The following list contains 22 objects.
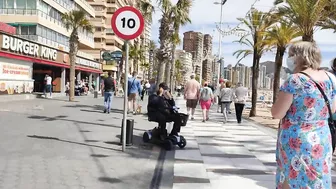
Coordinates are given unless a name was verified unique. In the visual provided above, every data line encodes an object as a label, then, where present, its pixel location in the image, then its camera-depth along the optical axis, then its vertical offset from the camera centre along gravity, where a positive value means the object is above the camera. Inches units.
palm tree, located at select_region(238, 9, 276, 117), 752.2 +114.5
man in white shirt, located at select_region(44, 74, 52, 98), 1076.0 +4.1
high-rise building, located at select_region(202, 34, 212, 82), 3217.5 +287.6
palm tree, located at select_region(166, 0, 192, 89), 631.8 +127.4
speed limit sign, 286.4 +49.7
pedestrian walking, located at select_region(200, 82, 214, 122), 583.5 -16.1
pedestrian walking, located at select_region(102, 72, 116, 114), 593.3 -1.2
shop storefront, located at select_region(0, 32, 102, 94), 904.9 +61.2
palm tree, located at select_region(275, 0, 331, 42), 542.6 +115.4
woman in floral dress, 119.3 -11.1
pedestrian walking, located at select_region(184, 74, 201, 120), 570.3 -5.9
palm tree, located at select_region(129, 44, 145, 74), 2802.7 +259.5
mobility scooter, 315.6 -43.2
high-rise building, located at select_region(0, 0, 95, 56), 1453.0 +270.3
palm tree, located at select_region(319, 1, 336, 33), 618.7 +130.2
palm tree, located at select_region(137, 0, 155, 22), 645.3 +137.1
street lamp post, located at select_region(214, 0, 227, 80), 1630.2 +377.8
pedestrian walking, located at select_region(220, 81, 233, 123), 615.3 -13.8
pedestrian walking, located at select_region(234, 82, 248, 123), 580.4 -15.5
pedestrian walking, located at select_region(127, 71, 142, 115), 591.2 -1.8
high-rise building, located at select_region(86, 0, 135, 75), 3016.7 +475.3
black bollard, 304.1 -37.8
